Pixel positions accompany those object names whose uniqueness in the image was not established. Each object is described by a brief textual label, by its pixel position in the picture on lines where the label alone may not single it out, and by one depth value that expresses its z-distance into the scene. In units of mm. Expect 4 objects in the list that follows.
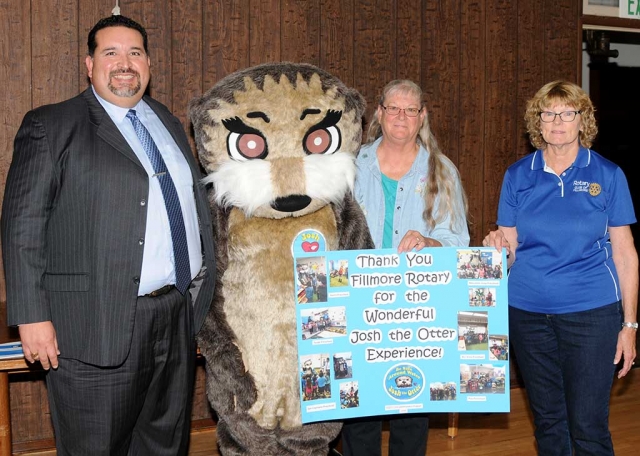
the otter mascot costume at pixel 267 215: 2402
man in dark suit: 2102
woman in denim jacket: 2594
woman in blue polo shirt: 2428
